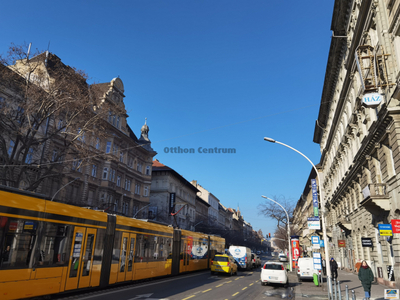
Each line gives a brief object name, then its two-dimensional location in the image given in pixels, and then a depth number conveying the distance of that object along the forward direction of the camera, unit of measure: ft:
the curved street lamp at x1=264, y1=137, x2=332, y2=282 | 50.51
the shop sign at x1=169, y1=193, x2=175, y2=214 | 207.10
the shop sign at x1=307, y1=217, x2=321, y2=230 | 57.11
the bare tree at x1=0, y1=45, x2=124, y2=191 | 67.15
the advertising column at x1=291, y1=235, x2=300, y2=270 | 98.07
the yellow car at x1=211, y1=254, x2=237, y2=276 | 80.94
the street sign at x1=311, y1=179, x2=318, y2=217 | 115.99
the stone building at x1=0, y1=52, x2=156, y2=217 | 72.90
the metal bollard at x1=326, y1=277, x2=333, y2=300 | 41.06
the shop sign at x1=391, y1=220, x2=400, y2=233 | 43.58
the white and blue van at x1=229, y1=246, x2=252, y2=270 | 112.68
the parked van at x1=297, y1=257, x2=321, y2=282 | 76.13
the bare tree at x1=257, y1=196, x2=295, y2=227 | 177.37
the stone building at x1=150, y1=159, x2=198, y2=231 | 207.92
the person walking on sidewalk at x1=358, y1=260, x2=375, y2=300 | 41.47
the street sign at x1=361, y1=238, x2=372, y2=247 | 68.95
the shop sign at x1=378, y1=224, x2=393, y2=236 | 48.49
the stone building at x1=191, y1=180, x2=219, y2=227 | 333.62
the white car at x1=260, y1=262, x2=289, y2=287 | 60.85
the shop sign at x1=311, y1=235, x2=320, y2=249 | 64.23
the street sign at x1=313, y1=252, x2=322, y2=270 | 56.90
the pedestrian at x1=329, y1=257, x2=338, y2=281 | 71.03
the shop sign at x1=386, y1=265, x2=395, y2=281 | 58.08
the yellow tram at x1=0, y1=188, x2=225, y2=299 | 30.63
